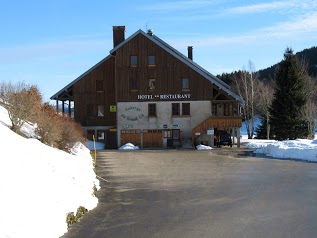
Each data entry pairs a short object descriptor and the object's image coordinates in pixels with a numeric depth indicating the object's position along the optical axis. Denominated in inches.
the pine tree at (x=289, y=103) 2048.5
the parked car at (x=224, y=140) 1977.1
